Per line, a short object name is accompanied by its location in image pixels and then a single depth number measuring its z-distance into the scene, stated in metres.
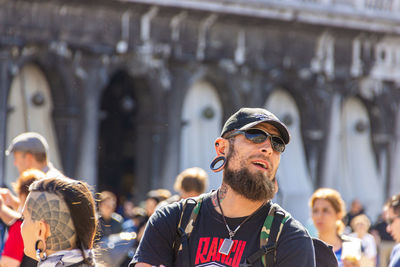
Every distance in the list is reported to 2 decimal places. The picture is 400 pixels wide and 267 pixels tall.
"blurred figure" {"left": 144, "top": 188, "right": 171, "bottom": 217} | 15.69
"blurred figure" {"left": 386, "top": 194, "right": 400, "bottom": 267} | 10.44
